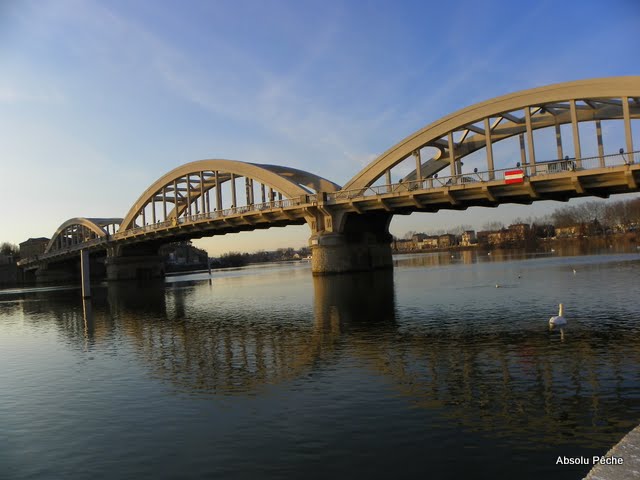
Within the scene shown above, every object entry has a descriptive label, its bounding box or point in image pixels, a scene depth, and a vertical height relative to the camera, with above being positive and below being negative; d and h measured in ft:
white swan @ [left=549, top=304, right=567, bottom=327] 53.72 -8.75
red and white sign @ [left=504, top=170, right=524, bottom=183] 122.47 +15.54
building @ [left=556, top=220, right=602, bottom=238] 522.06 +7.09
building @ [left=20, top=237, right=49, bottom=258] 491.31 +29.77
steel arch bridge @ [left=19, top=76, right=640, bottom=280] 122.42 +18.93
